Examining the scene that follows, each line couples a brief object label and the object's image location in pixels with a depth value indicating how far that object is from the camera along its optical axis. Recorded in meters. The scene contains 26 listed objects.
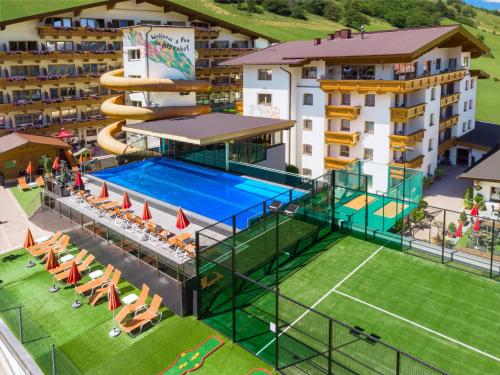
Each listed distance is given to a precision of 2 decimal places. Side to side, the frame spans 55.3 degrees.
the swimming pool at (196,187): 26.59
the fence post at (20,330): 17.66
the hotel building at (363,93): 36.98
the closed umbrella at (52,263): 21.42
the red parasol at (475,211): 30.28
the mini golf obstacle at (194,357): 16.00
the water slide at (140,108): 36.75
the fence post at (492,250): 20.69
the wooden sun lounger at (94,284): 20.98
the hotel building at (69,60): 46.19
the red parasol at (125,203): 24.92
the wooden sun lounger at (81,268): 21.97
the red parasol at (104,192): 26.81
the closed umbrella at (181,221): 21.85
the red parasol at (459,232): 27.31
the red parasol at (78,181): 29.17
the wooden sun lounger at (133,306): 18.59
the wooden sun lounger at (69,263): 22.16
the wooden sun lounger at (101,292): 20.48
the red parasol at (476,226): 24.65
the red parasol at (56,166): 32.38
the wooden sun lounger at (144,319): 18.12
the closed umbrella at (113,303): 18.12
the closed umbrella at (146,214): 23.45
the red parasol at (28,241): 24.50
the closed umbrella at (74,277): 20.22
